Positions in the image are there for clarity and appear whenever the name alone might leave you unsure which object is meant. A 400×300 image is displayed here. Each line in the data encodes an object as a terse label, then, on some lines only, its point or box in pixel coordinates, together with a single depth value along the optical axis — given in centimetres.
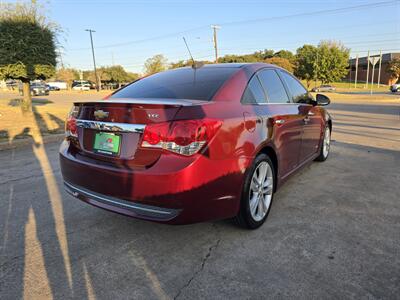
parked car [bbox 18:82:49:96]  3566
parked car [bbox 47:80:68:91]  5741
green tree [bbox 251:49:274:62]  8792
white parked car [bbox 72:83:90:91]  5838
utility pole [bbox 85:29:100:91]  5401
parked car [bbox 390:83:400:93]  4427
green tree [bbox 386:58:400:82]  6252
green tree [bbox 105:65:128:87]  7512
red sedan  241
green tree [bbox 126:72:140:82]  7799
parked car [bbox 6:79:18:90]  4952
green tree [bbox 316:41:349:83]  5375
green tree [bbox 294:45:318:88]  5526
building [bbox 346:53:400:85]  7060
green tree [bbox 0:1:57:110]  1030
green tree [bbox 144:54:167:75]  6425
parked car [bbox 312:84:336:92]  5438
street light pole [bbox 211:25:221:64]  4064
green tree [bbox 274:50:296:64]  8575
